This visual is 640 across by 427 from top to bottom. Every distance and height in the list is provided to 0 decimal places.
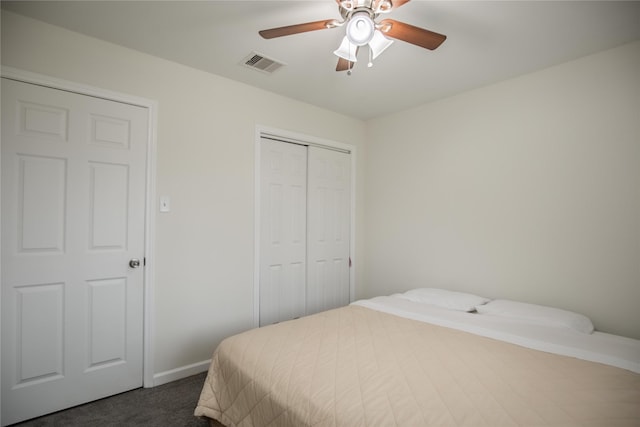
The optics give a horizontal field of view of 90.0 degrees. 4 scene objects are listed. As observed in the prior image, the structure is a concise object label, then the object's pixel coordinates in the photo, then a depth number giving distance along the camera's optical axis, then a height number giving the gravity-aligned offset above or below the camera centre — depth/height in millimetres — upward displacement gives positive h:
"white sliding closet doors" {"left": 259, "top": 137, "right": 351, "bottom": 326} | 3094 -101
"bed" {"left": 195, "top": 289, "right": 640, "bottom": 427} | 1170 -689
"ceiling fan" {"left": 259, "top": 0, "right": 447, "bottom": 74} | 1539 +981
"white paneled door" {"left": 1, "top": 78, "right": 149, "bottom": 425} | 1916 -188
